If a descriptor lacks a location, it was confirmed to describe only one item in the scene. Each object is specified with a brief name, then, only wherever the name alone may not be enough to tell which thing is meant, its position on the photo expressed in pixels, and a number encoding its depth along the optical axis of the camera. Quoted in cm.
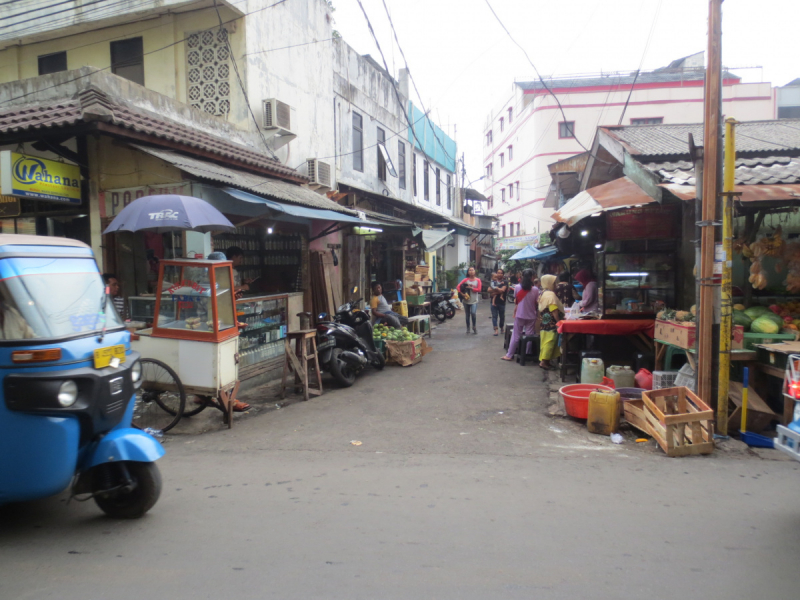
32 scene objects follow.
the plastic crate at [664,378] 653
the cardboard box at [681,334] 593
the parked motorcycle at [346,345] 832
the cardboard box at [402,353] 1012
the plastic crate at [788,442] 352
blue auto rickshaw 319
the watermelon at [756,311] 627
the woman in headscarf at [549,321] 951
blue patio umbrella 598
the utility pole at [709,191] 532
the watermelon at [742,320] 626
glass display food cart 601
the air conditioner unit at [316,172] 1218
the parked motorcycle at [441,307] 1833
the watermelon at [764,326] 599
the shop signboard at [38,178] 630
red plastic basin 630
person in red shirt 1414
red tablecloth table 809
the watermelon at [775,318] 606
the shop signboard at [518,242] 2751
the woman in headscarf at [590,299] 905
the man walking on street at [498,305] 1366
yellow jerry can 586
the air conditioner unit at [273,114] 1070
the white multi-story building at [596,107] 2994
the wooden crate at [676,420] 508
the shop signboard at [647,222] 814
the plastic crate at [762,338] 590
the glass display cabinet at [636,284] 830
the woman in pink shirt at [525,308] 1031
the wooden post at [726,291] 533
